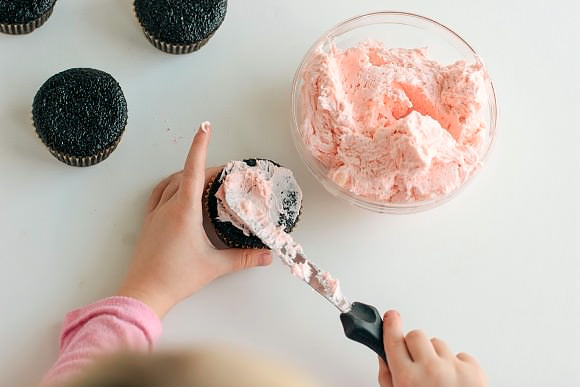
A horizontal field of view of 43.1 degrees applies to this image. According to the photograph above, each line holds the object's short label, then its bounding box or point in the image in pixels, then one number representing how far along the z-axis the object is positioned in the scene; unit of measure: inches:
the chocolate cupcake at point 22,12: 40.9
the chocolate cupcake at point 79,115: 39.0
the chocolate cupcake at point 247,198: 38.1
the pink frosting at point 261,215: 37.6
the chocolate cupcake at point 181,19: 41.2
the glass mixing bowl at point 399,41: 41.1
